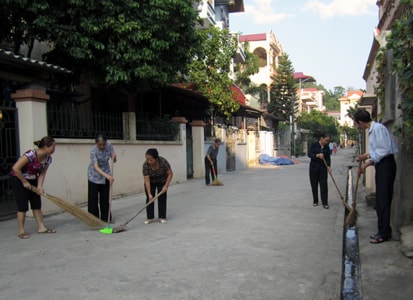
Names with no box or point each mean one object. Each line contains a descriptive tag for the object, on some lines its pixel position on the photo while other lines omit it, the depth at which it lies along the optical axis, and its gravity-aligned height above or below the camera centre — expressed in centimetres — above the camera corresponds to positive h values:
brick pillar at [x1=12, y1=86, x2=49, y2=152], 695 +58
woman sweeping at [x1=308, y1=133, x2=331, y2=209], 771 -54
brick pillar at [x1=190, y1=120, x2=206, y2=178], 1530 -25
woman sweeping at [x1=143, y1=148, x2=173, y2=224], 621 -59
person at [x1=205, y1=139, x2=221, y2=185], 1218 -56
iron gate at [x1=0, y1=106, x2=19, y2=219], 688 -9
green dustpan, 573 -127
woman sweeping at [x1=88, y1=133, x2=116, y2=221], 622 -54
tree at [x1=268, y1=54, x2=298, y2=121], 3775 +484
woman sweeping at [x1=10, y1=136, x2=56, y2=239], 538 -42
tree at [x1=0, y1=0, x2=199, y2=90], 829 +254
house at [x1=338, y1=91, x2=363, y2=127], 8109 +766
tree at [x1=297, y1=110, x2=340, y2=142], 4794 +221
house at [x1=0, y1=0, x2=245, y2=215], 701 +46
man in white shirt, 466 -36
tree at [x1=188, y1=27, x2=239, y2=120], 1623 +303
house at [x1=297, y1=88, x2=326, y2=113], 6579 +712
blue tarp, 2478 -137
